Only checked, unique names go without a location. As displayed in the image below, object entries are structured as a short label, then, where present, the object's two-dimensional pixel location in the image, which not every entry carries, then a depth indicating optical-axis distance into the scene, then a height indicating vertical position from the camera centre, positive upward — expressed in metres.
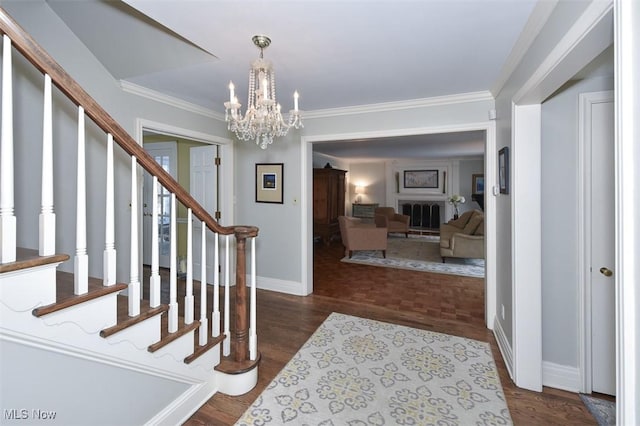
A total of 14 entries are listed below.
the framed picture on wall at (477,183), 8.59 +0.87
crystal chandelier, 1.88 +0.69
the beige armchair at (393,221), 7.86 -0.23
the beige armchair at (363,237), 5.80 -0.48
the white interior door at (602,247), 1.90 -0.23
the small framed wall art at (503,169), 2.29 +0.36
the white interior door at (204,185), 4.13 +0.40
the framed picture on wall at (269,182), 3.92 +0.41
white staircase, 0.99 -0.50
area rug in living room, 5.11 -0.93
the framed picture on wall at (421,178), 9.03 +1.07
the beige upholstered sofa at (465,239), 5.24 -0.49
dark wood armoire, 7.21 +0.24
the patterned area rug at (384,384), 1.78 -1.21
